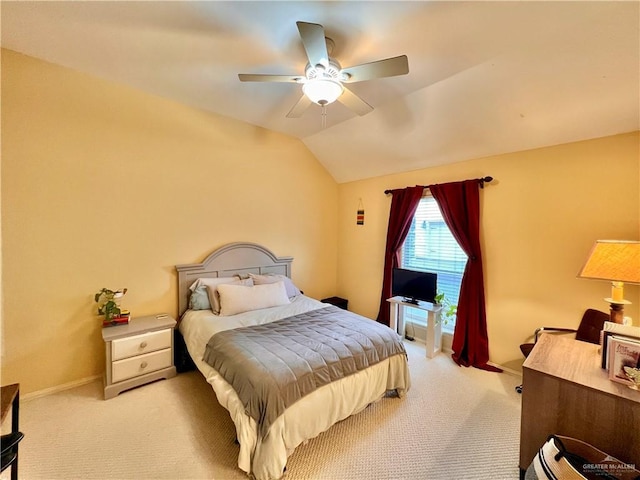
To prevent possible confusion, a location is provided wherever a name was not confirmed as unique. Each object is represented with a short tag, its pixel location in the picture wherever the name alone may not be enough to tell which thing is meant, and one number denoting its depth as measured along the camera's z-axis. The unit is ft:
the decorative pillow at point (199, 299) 9.56
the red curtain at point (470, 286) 9.69
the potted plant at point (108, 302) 8.11
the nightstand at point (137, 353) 7.57
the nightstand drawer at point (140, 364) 7.66
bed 5.18
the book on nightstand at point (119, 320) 8.16
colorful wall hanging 13.93
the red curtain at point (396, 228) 11.68
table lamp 5.15
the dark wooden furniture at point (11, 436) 3.78
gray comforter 5.27
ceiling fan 5.17
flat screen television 10.50
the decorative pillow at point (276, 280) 10.85
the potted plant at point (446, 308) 10.54
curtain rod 9.48
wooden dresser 4.13
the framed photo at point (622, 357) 4.29
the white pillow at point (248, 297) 9.11
